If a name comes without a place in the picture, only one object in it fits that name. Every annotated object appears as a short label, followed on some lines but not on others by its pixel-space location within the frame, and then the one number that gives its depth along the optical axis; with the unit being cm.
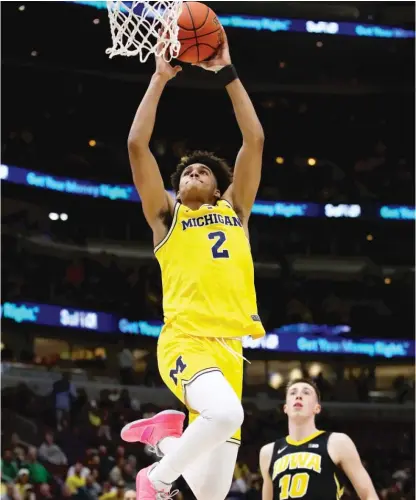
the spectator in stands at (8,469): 1727
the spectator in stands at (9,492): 1606
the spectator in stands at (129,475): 1920
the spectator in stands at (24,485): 1630
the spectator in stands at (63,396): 2273
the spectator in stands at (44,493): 1711
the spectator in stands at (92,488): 1745
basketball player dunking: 565
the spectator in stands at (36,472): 1780
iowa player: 716
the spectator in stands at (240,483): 1902
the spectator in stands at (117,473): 1872
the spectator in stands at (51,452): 1962
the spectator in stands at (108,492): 1716
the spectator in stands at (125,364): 2617
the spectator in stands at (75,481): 1777
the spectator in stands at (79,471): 1817
